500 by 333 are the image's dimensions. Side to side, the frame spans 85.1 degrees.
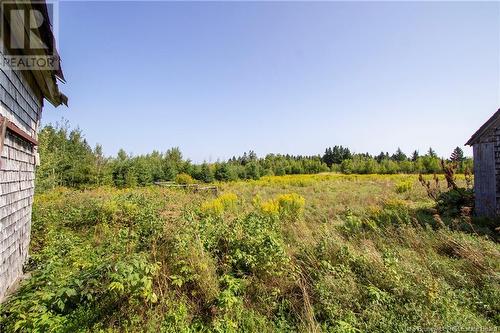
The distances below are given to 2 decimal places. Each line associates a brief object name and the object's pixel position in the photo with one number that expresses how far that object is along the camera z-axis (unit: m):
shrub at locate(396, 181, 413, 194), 16.29
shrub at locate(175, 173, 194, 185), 27.58
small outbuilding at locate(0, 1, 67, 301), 3.31
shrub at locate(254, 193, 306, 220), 8.63
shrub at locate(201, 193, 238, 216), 8.48
